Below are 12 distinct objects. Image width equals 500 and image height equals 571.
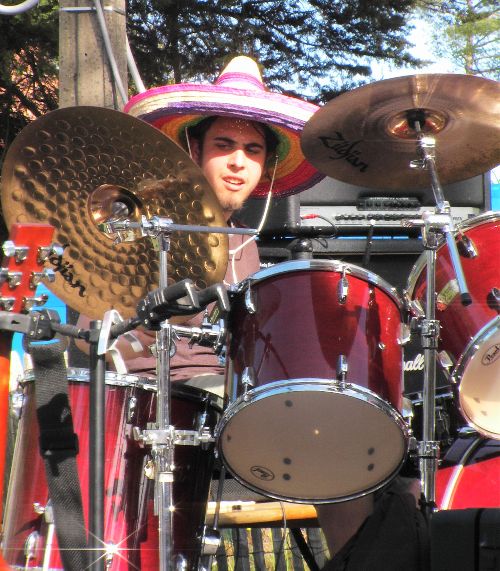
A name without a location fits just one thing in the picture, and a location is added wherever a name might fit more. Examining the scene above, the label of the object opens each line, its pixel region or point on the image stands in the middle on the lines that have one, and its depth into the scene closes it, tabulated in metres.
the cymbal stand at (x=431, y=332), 5.46
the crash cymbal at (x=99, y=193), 5.54
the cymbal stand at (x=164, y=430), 4.82
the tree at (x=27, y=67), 13.07
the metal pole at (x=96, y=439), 4.16
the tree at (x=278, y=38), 14.52
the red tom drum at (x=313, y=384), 5.16
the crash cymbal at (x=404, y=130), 5.95
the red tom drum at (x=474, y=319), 5.70
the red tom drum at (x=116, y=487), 5.09
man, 7.14
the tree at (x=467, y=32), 16.39
